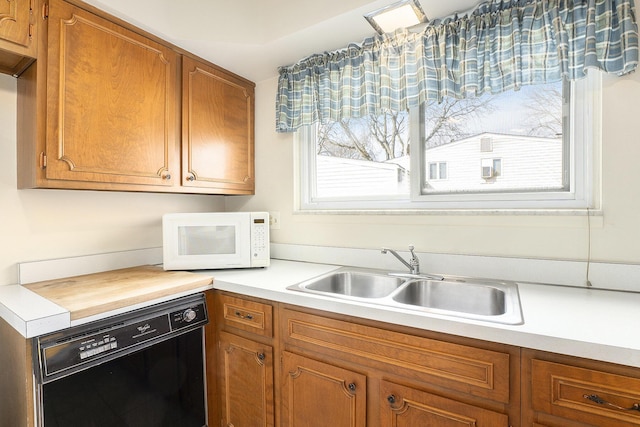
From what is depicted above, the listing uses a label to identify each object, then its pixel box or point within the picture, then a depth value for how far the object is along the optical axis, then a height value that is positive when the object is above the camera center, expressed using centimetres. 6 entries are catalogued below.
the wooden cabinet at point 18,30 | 116 +69
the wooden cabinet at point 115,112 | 127 +48
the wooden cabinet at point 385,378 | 84 -54
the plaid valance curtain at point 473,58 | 122 +72
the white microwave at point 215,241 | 172 -15
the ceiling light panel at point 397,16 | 135 +88
